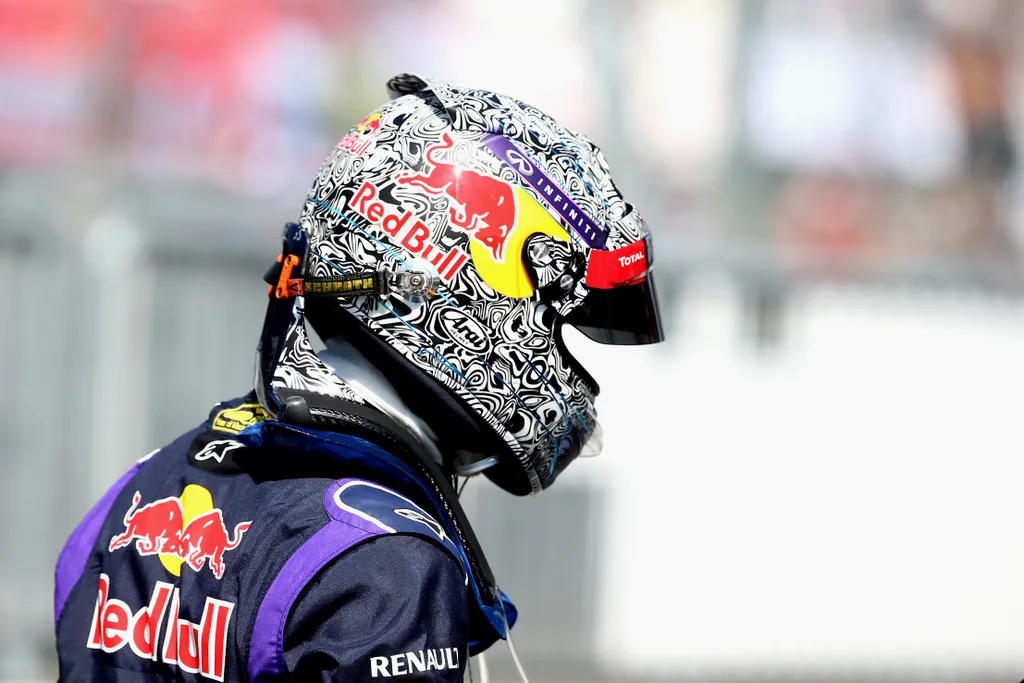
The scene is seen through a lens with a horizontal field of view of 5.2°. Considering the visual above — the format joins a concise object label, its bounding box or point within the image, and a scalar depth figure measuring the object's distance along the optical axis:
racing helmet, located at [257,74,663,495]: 8.95
